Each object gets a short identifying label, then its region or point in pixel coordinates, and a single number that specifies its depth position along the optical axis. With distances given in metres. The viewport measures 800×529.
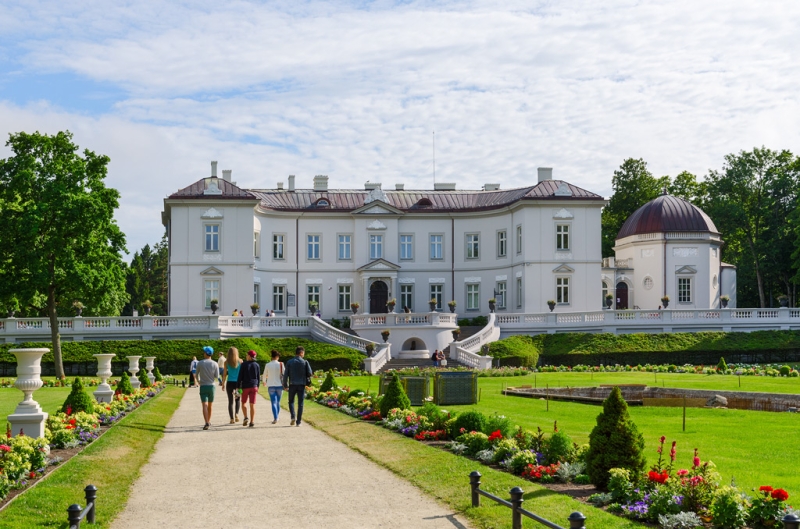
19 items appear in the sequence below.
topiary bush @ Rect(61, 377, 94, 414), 19.66
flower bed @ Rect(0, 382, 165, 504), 12.40
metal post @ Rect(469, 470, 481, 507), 10.94
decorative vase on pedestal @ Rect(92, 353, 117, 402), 23.91
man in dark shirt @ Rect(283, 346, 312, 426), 20.77
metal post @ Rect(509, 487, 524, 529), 9.19
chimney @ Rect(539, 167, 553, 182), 61.53
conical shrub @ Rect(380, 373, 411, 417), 20.62
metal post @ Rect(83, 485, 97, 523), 9.65
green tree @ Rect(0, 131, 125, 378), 39.69
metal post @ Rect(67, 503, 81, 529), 8.53
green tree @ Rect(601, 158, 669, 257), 75.62
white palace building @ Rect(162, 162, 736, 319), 55.75
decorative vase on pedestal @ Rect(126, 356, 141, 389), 32.39
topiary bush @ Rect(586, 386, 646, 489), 11.34
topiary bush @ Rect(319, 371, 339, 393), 29.16
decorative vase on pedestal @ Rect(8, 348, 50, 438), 15.55
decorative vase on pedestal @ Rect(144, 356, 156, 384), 37.71
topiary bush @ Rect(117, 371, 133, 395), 26.62
